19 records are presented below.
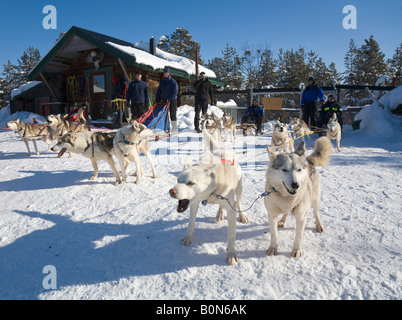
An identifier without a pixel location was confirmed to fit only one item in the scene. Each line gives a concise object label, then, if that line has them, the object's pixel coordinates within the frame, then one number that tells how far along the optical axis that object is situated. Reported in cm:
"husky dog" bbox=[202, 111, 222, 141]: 807
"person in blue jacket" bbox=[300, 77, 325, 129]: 851
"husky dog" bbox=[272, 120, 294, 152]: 557
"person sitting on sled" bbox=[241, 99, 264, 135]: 1110
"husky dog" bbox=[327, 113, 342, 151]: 751
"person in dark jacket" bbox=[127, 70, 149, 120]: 711
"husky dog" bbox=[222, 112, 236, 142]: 911
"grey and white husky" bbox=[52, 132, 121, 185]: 404
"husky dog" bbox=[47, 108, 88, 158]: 668
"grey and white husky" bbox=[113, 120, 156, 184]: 400
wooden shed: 1086
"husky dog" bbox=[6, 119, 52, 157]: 662
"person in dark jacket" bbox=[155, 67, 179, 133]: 810
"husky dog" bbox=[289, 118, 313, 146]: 769
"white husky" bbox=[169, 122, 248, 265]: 176
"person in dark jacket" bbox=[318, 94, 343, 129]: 992
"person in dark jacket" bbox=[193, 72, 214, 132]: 882
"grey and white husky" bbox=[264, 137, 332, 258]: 193
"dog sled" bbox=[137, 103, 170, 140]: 850
